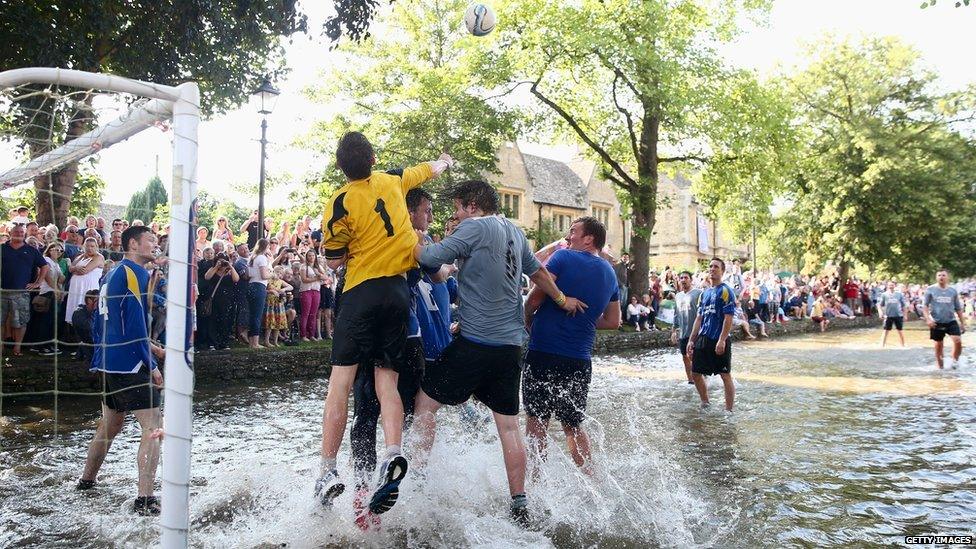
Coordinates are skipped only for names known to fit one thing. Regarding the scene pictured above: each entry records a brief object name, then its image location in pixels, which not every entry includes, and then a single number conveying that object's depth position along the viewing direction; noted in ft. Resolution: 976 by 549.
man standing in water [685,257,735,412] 32.65
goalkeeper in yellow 15.67
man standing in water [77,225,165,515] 17.46
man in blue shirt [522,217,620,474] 19.54
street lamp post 52.70
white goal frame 12.36
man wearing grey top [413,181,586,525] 16.89
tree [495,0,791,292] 83.15
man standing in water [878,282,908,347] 72.13
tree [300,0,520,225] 86.89
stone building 175.42
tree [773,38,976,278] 143.23
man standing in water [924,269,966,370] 51.88
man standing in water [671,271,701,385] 41.51
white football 48.83
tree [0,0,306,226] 38.93
